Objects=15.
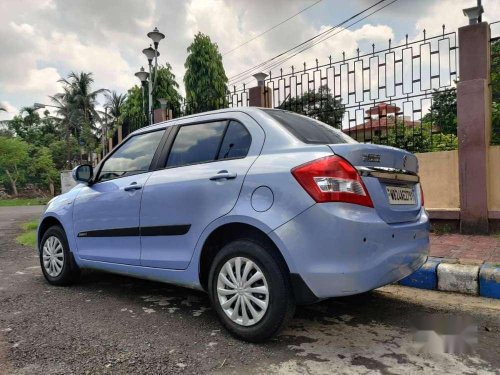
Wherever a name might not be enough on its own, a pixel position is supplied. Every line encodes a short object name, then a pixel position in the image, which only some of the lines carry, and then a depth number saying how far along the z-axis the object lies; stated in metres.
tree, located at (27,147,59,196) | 39.56
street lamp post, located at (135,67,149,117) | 15.06
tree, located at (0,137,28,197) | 36.81
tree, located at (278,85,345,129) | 6.87
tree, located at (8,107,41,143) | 47.33
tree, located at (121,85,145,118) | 25.42
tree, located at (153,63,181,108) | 24.83
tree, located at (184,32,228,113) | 23.91
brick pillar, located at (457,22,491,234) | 5.60
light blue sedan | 2.50
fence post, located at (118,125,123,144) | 11.66
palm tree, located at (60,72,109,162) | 40.72
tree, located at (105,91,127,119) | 40.94
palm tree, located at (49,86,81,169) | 41.06
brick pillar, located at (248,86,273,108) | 7.96
